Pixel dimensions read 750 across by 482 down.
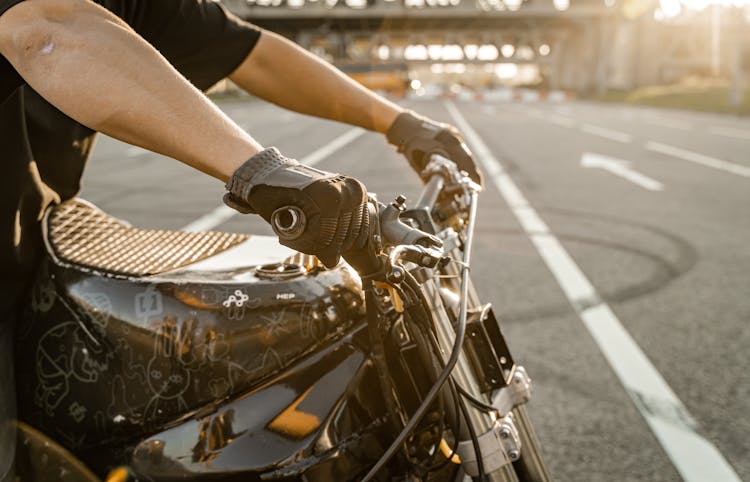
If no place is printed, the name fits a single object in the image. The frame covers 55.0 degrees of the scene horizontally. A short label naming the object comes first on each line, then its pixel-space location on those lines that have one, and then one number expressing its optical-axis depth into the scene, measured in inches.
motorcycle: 47.9
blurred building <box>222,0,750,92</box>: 2699.3
